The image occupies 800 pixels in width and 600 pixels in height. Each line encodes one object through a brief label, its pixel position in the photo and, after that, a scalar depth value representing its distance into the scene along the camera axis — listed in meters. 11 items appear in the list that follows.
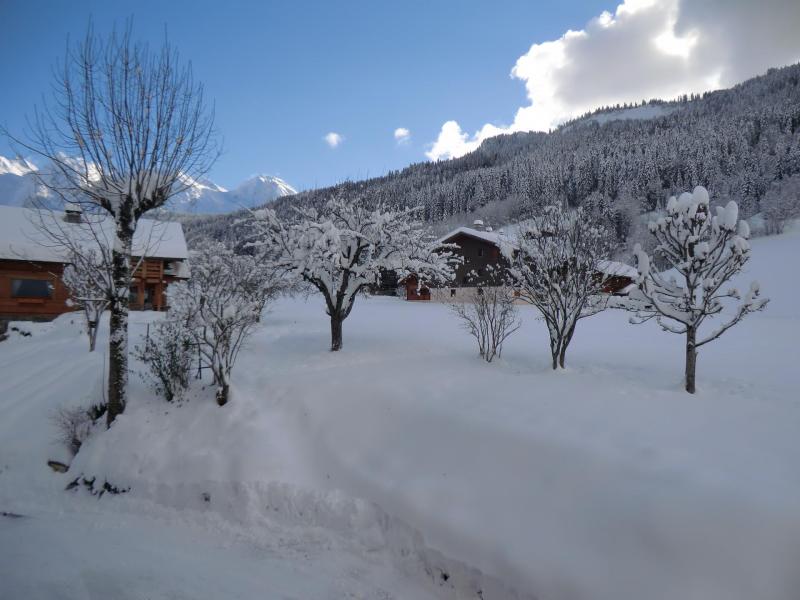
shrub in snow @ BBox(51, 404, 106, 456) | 8.10
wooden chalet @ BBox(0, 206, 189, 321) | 21.42
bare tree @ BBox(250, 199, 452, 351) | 12.13
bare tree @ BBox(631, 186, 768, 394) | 7.90
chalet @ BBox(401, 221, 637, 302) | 34.66
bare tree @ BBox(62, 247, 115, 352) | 8.00
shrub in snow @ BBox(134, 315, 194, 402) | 8.77
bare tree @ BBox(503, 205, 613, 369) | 9.71
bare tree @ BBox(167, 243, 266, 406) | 8.59
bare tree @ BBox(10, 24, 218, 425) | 7.33
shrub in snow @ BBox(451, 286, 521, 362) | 10.63
